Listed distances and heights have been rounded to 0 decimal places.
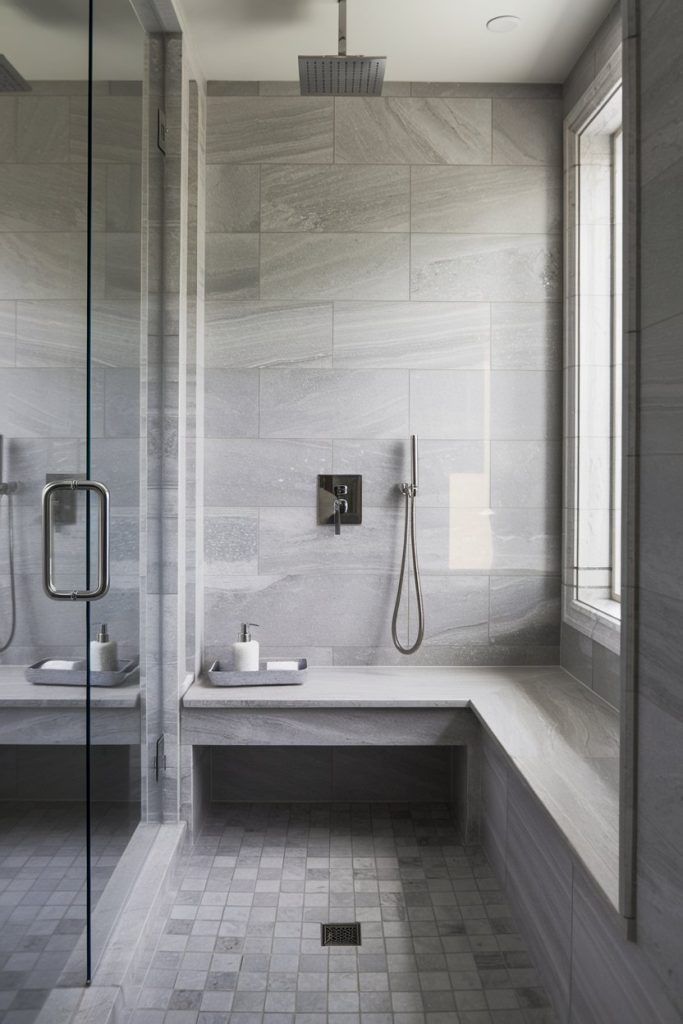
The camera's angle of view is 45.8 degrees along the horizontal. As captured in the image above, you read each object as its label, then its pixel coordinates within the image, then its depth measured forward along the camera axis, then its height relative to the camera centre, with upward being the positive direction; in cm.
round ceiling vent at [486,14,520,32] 268 +164
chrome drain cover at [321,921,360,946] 218 -116
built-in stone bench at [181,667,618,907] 256 -66
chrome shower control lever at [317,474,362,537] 314 +6
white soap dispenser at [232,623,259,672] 296 -52
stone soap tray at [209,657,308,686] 288 -59
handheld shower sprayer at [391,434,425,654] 305 -10
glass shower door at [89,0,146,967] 188 +30
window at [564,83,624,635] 300 +55
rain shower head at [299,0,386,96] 250 +140
